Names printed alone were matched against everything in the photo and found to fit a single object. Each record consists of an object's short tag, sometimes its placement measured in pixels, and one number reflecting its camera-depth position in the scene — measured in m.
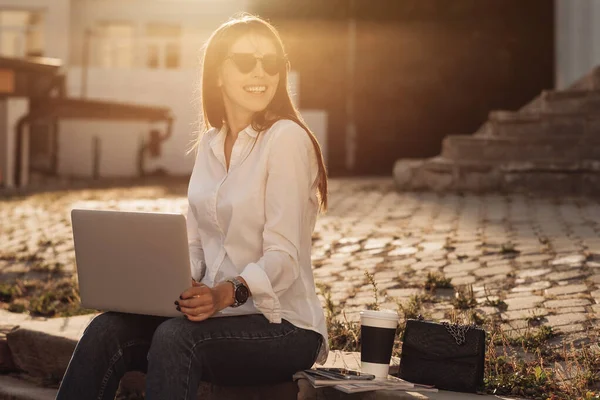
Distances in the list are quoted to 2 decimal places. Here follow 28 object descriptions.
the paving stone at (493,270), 9.23
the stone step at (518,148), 18.19
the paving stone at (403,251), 10.79
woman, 4.92
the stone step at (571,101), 18.13
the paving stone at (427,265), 9.77
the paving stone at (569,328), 6.76
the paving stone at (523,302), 7.63
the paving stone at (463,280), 8.81
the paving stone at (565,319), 6.99
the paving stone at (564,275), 8.73
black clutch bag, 5.49
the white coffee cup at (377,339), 5.33
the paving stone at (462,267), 9.53
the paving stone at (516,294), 8.07
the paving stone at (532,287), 8.33
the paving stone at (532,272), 8.99
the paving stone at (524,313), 7.27
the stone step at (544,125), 18.14
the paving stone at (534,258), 9.70
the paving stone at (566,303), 7.56
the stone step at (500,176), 17.77
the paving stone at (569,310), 7.32
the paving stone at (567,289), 8.10
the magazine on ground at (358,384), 5.02
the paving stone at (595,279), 8.42
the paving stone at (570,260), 9.45
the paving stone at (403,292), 8.45
